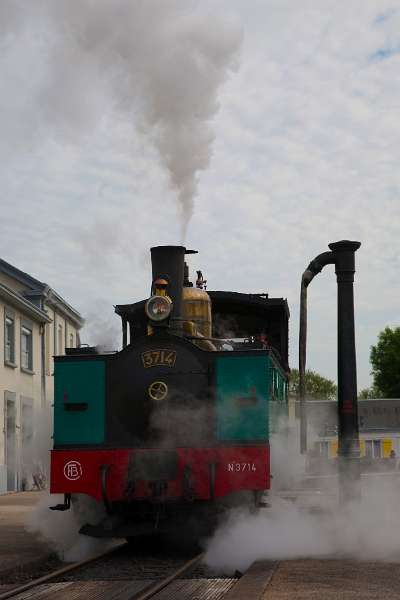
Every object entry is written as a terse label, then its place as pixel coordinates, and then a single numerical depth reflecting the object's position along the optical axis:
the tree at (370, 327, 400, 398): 65.75
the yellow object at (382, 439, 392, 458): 46.61
